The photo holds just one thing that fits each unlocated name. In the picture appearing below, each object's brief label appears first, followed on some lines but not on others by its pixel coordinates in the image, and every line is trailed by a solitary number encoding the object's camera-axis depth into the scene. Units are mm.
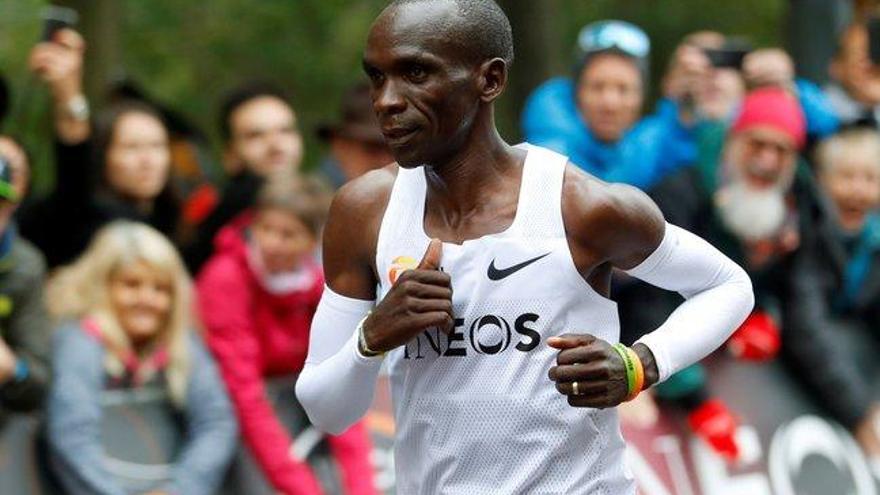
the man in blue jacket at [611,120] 17234
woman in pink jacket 15797
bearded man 17672
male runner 9664
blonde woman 14602
